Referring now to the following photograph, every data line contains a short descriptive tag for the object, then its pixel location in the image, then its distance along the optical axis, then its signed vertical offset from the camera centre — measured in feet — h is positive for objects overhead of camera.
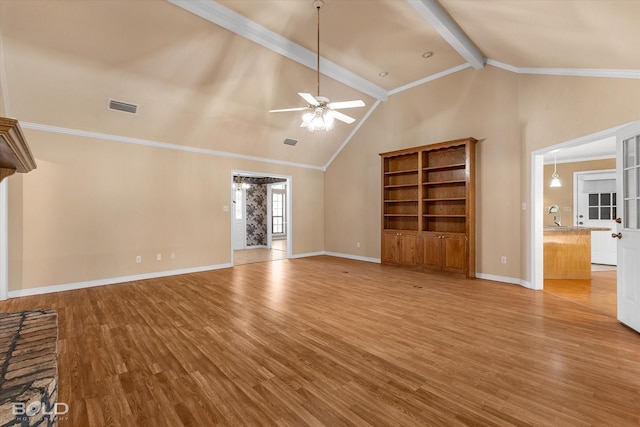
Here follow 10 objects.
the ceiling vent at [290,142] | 22.57 +5.59
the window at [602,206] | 23.89 +0.38
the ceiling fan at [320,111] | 11.14 +3.99
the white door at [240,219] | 32.27 -0.77
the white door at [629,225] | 9.59 -0.53
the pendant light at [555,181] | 24.18 +2.53
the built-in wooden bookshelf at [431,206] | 17.35 +0.35
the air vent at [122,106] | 14.93 +5.66
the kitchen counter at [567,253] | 17.01 -2.51
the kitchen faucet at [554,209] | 20.25 +0.12
